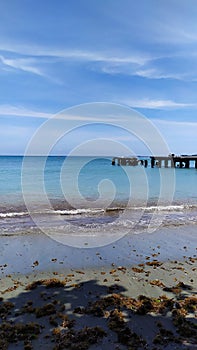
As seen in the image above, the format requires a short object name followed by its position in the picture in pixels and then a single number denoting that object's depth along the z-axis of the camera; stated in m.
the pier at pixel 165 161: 56.25
